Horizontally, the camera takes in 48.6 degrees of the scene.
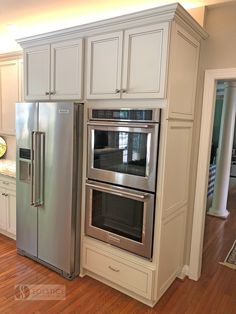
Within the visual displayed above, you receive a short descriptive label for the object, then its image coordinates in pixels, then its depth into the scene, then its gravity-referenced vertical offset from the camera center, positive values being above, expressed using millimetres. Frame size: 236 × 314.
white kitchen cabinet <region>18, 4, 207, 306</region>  2027 +238
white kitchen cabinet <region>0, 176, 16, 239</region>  3244 -1170
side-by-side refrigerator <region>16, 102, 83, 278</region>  2482 -648
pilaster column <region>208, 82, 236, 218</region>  4352 -547
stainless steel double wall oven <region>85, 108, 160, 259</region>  2131 -507
